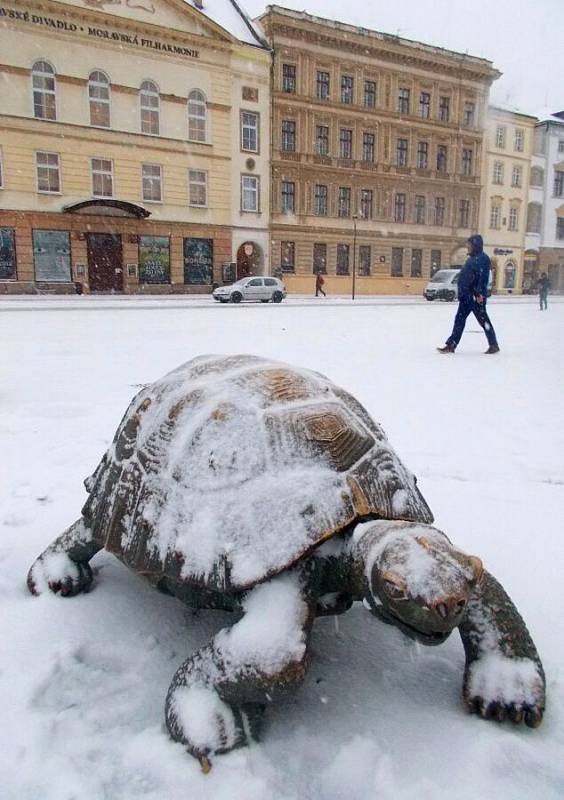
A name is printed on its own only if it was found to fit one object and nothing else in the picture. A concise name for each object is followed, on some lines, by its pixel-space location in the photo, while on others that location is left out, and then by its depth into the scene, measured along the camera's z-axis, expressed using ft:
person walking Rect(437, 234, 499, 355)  29.45
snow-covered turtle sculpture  4.98
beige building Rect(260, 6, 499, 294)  113.91
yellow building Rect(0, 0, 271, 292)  88.17
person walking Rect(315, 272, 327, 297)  107.55
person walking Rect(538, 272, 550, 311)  78.64
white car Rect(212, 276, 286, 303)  83.30
